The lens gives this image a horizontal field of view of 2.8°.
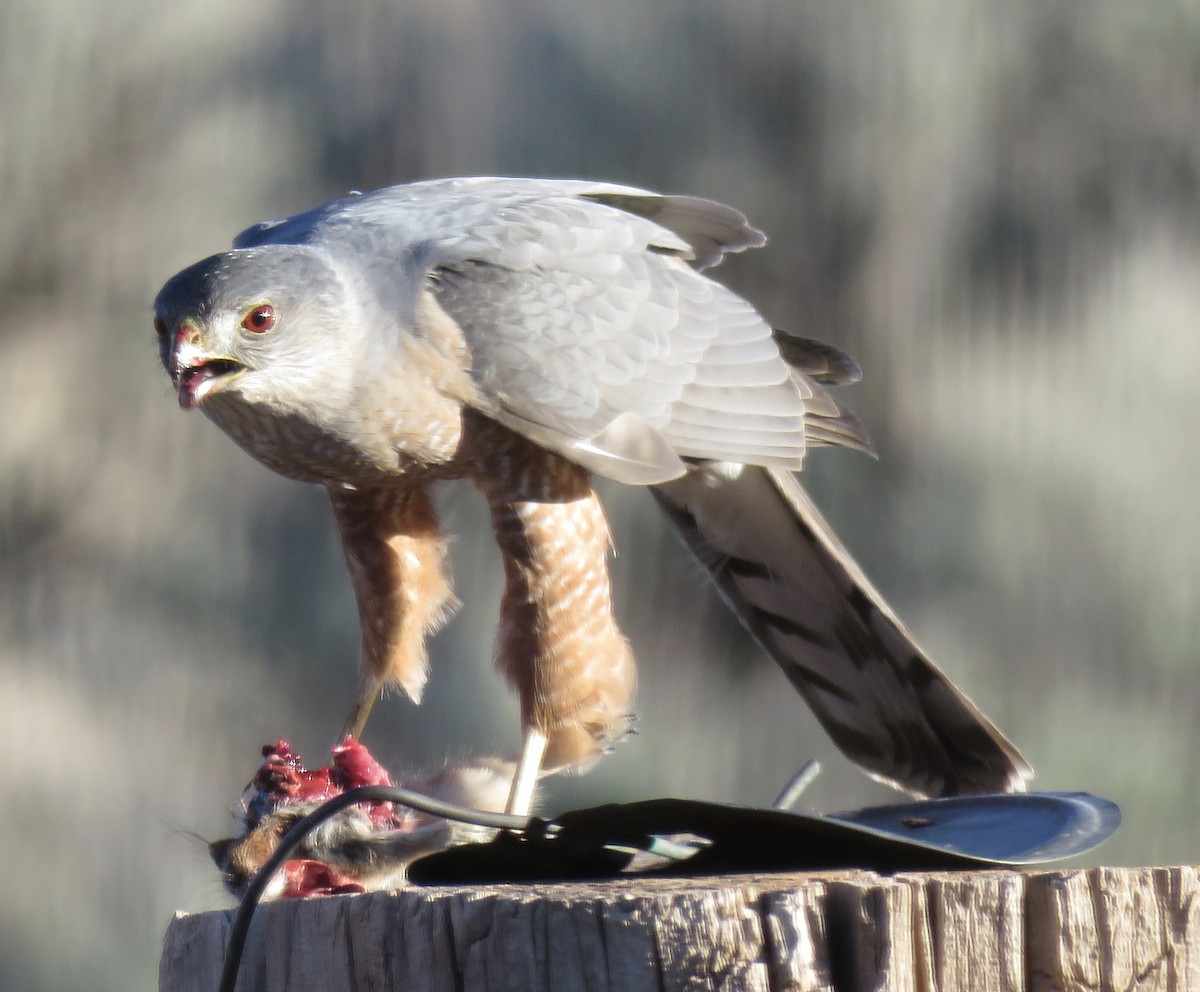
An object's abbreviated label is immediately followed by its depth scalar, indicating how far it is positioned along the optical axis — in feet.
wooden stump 29.33
